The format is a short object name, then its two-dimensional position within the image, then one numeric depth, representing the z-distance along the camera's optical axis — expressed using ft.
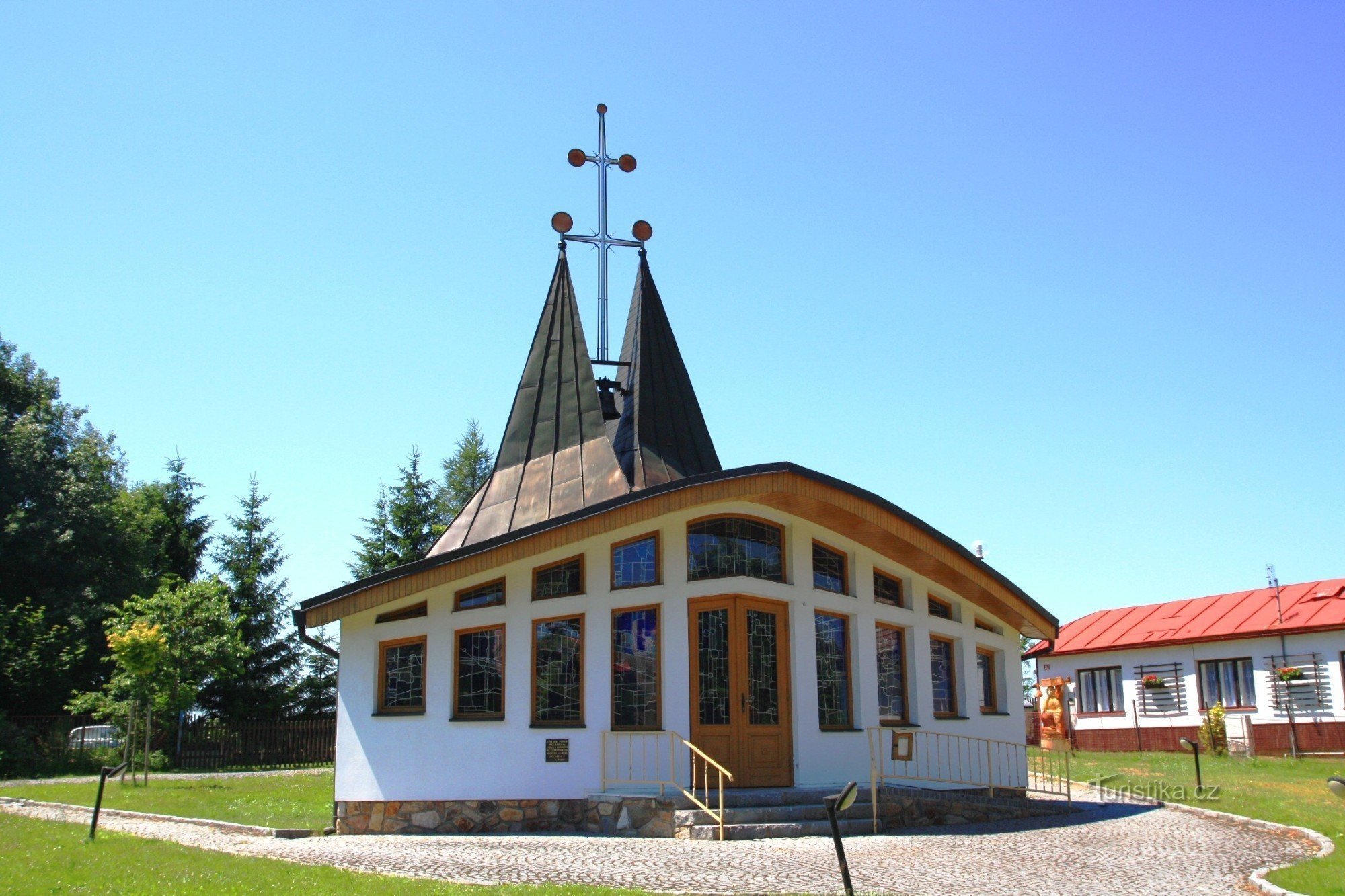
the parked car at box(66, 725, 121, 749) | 82.17
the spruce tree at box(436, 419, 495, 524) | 142.11
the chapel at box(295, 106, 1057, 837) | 41.50
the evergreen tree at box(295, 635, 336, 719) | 114.32
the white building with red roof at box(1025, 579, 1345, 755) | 80.07
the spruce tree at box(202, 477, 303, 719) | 111.06
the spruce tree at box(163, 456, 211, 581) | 121.90
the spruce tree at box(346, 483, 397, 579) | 126.31
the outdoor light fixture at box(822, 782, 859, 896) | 23.08
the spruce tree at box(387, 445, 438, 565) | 128.16
